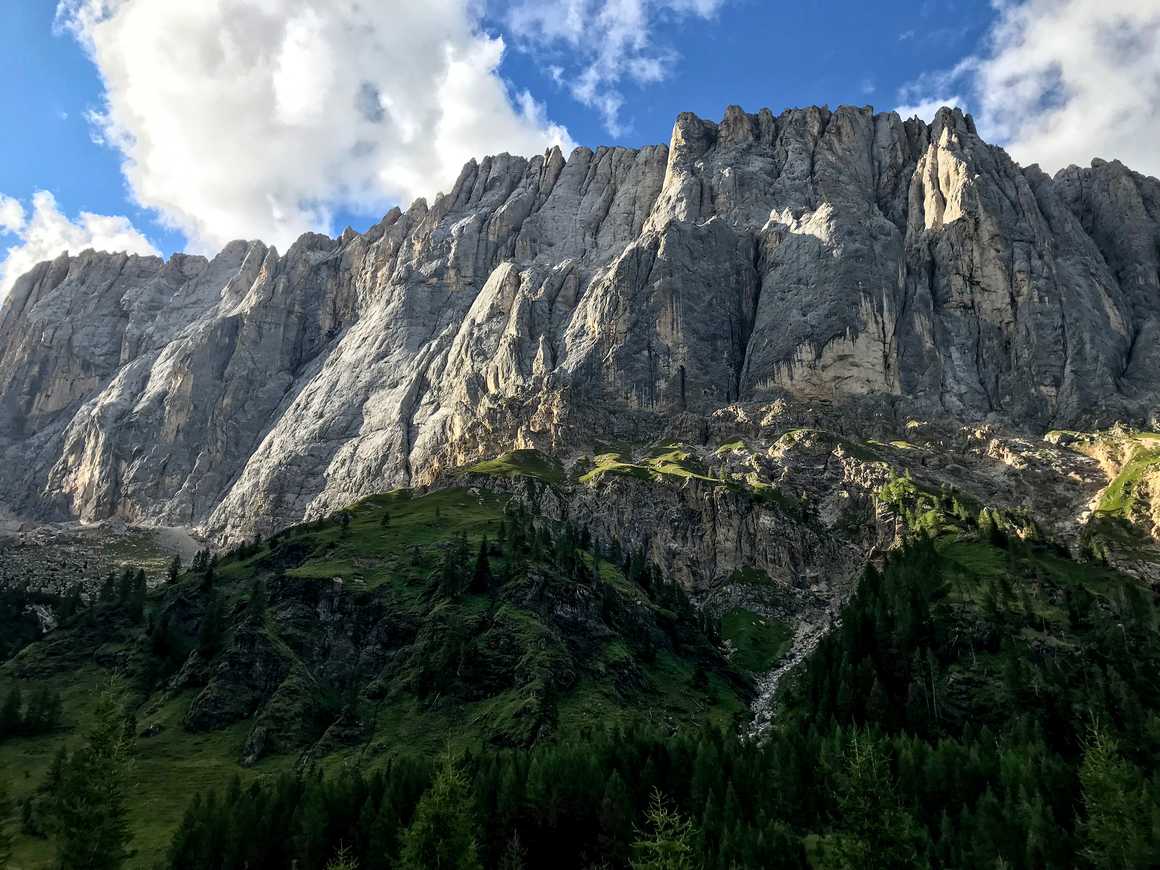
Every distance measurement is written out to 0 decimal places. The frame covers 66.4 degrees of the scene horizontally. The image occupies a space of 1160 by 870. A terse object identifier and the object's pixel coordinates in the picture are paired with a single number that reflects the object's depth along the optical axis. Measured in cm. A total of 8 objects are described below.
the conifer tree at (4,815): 8075
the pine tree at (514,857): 8688
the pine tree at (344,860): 7981
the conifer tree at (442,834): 7981
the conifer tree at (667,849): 6334
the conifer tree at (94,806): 8462
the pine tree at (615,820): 9944
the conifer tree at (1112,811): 7831
